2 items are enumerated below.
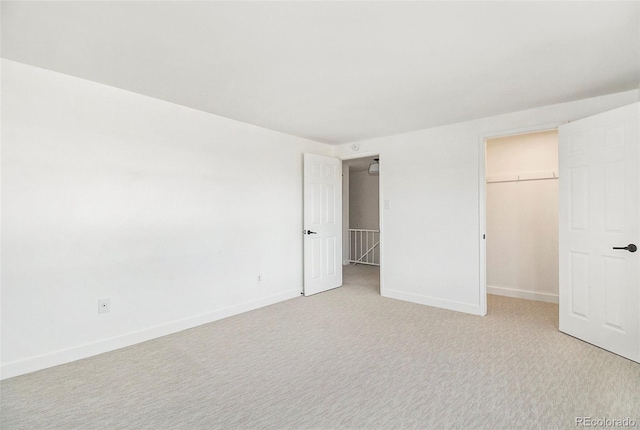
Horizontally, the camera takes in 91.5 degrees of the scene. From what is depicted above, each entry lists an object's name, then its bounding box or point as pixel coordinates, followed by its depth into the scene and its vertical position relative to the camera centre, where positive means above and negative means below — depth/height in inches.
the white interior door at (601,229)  98.7 -5.3
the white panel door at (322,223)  175.9 -4.8
